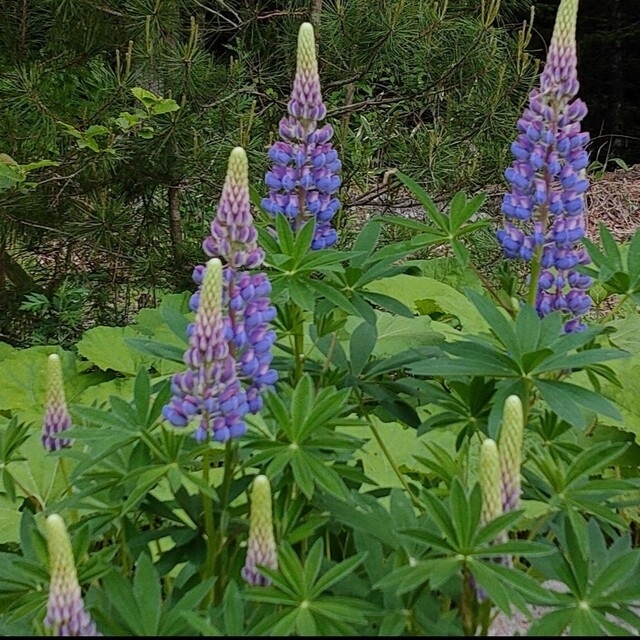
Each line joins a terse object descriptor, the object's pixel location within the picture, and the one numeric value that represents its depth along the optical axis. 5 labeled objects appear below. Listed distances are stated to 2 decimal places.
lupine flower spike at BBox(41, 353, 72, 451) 1.34
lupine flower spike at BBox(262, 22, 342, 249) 1.56
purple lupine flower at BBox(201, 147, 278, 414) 1.22
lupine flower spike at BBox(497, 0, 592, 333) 1.53
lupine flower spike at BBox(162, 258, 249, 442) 1.11
